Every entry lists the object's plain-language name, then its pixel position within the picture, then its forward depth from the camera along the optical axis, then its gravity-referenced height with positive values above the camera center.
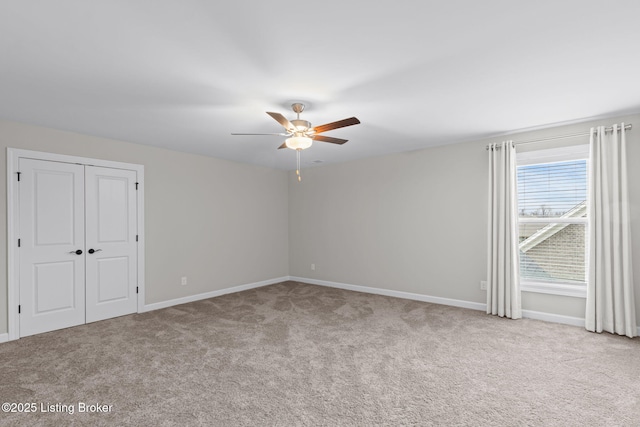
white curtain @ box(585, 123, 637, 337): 3.63 -0.31
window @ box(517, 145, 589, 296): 4.13 -0.09
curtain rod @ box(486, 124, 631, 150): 3.74 +0.95
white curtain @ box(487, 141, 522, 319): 4.33 -0.30
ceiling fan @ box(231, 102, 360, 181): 3.10 +0.81
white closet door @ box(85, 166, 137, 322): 4.36 -0.40
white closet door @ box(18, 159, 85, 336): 3.84 -0.38
